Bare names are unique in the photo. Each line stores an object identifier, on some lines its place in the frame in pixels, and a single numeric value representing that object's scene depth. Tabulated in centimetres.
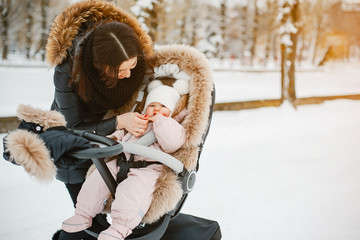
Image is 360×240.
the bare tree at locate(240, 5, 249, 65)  2841
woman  167
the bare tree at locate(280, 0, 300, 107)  797
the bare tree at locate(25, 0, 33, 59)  1976
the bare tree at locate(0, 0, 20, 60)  820
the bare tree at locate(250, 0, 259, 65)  2636
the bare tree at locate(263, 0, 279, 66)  2357
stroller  127
